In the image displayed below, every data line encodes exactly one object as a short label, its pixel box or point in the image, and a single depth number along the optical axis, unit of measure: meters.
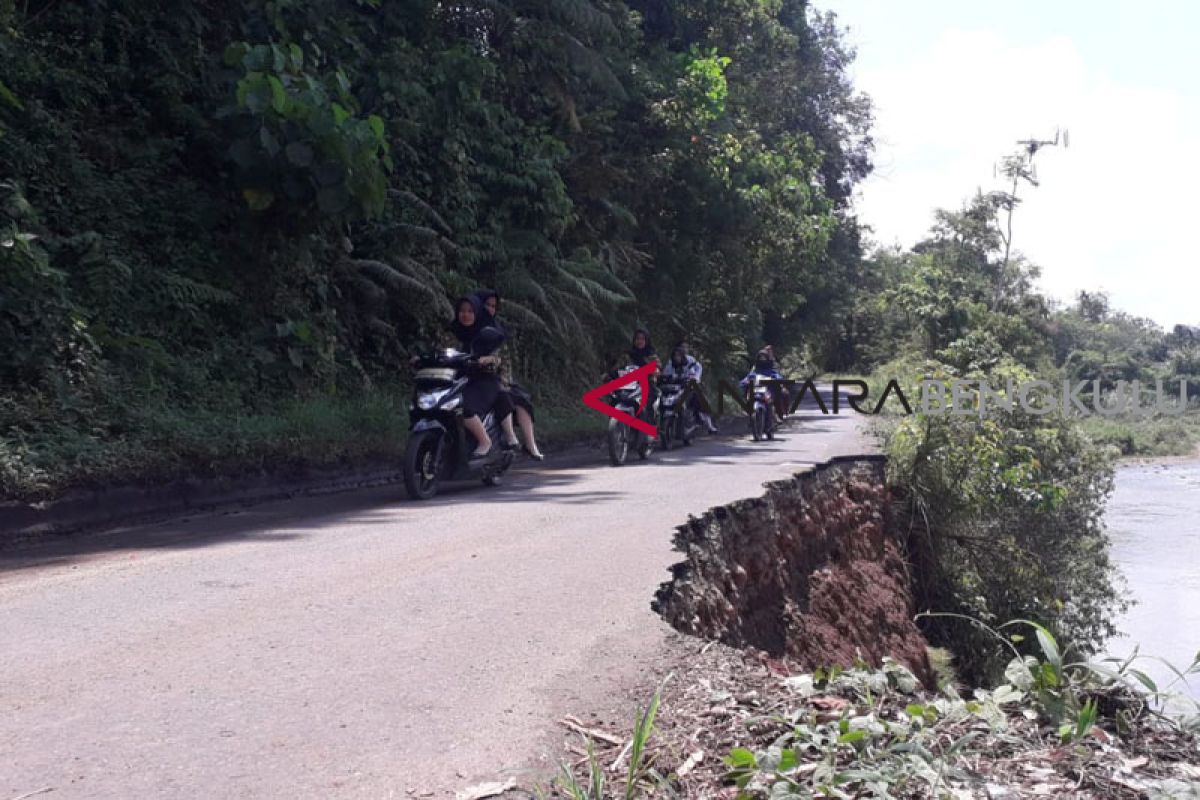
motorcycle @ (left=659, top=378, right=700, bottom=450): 17.42
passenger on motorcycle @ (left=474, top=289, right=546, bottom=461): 11.74
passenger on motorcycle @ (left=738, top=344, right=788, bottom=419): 20.33
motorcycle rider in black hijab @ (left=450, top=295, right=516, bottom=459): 11.14
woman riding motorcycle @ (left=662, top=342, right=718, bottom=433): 17.45
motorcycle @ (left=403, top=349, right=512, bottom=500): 10.70
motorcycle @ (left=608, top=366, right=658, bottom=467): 15.18
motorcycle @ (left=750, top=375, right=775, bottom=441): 20.12
